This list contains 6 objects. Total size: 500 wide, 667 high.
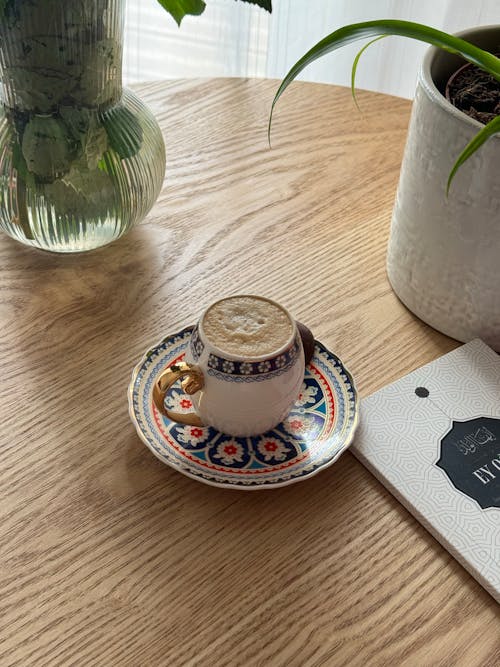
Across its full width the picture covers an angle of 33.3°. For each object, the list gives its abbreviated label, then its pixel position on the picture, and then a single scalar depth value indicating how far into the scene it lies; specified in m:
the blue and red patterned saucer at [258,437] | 0.60
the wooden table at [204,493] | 0.52
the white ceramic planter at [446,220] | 0.64
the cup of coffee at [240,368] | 0.57
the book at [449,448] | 0.57
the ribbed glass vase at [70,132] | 0.64
